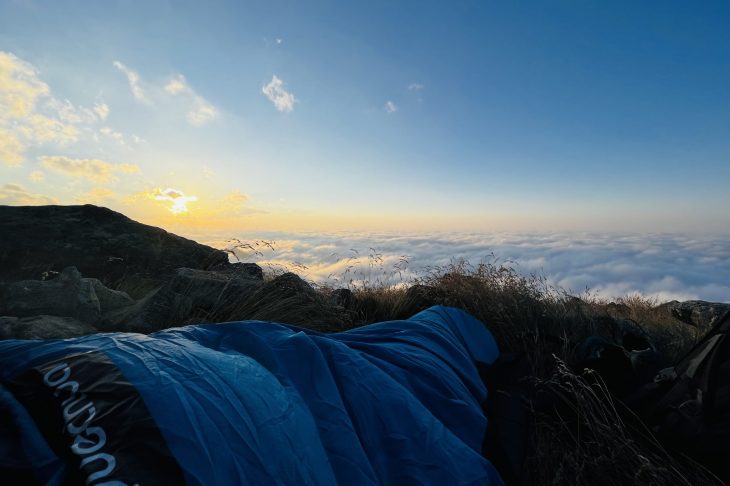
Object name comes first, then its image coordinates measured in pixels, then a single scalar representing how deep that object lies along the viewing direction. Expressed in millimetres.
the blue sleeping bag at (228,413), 986
